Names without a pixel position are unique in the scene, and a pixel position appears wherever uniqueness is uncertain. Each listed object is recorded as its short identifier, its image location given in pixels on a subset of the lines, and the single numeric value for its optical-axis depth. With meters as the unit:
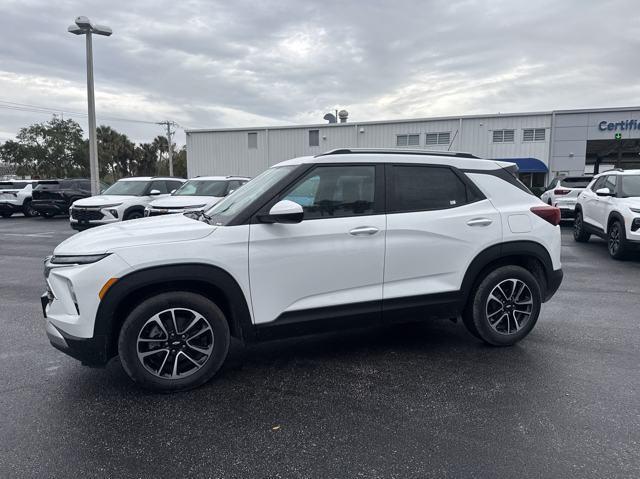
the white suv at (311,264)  3.19
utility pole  58.33
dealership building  23.89
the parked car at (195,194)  10.63
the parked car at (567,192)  13.48
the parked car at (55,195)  18.58
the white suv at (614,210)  8.24
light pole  16.81
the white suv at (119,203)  12.18
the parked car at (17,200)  19.50
